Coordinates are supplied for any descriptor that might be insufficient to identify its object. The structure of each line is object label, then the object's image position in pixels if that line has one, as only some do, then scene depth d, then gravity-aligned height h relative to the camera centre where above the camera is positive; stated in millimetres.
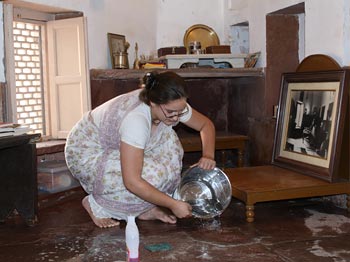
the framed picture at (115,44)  4820 +10
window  4477 -250
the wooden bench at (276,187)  3107 -876
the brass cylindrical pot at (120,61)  4773 -149
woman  2584 -628
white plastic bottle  1772 -697
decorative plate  5227 +120
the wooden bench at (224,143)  4715 -901
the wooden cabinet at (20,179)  3186 -871
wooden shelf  4574 -238
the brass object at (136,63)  4868 -168
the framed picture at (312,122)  3303 -506
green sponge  2627 -1050
